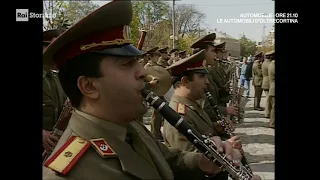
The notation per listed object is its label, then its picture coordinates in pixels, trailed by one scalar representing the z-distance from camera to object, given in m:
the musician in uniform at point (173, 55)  6.11
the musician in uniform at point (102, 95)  1.04
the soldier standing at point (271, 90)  4.88
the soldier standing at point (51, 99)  2.43
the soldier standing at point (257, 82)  7.01
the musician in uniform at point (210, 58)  3.20
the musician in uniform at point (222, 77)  4.26
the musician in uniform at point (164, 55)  5.95
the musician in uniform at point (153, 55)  4.94
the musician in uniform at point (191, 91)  2.10
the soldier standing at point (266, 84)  6.02
